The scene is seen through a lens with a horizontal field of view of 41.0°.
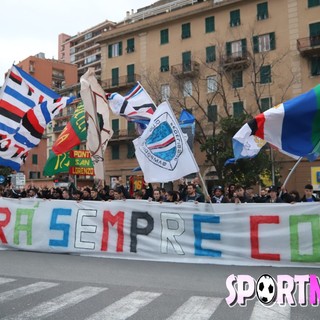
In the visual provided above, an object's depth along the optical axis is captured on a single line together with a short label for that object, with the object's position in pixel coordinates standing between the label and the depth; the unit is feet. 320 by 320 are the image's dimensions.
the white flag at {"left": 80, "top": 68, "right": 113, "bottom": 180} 40.29
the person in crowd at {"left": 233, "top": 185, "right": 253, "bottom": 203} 34.12
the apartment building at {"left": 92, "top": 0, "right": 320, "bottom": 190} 108.27
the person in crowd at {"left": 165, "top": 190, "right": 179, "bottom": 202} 32.50
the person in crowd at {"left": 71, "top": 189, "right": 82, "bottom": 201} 36.14
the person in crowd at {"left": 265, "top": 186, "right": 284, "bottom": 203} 30.83
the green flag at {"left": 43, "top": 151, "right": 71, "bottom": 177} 53.36
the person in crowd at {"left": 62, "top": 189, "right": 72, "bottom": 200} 39.55
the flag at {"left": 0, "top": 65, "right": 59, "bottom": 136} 38.27
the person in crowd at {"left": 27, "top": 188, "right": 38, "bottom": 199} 44.62
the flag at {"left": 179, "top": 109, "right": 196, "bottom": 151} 44.79
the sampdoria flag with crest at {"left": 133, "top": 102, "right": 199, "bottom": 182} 28.27
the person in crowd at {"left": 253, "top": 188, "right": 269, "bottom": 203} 32.94
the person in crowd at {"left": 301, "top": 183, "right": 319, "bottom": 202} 30.88
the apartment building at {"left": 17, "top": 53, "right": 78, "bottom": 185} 216.54
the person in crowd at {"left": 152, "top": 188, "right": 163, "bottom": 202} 33.63
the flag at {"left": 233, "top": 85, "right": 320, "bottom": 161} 26.55
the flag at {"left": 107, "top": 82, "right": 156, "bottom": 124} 39.24
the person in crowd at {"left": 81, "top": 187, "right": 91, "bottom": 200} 37.52
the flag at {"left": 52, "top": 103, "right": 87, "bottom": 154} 43.92
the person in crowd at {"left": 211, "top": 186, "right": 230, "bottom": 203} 34.06
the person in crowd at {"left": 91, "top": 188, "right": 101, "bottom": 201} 36.72
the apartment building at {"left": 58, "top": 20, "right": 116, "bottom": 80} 299.79
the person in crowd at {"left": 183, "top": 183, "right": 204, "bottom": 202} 33.08
